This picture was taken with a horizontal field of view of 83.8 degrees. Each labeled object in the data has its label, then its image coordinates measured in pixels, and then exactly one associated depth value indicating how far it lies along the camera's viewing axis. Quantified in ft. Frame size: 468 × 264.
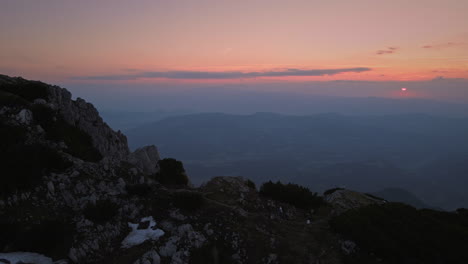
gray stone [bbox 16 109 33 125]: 67.44
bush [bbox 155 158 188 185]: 85.46
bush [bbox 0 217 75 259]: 42.57
